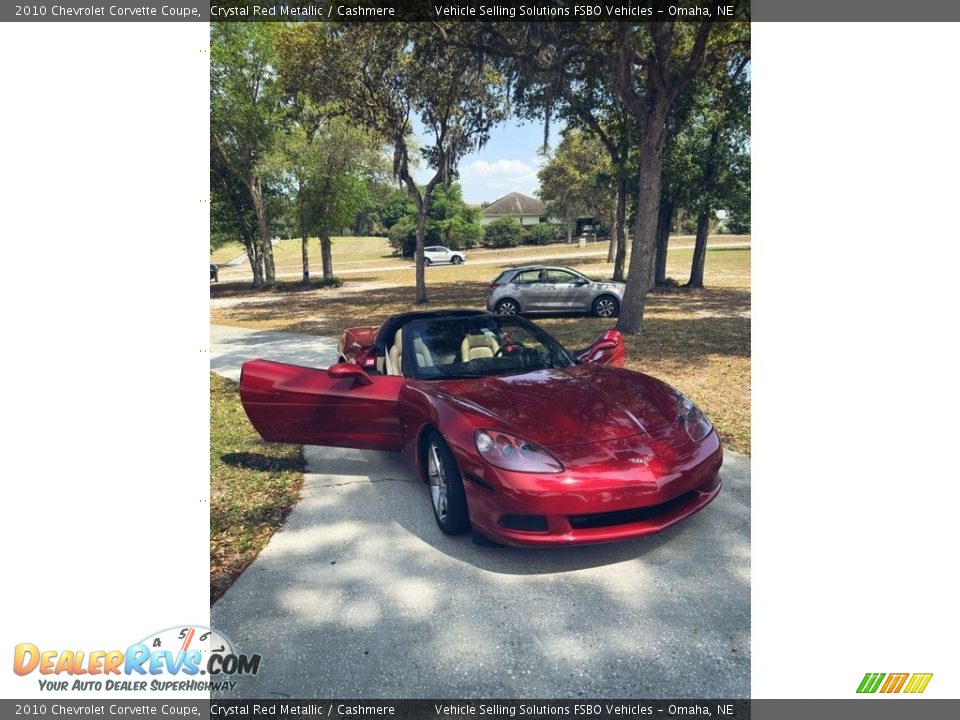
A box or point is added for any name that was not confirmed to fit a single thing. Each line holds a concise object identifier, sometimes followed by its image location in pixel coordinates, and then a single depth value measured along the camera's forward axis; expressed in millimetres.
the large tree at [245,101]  21328
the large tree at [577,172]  38938
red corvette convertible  2975
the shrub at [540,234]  57625
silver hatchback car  14688
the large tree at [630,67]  9570
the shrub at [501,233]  55094
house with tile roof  76438
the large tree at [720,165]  18594
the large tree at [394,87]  15102
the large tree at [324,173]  24906
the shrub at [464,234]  52719
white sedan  45250
